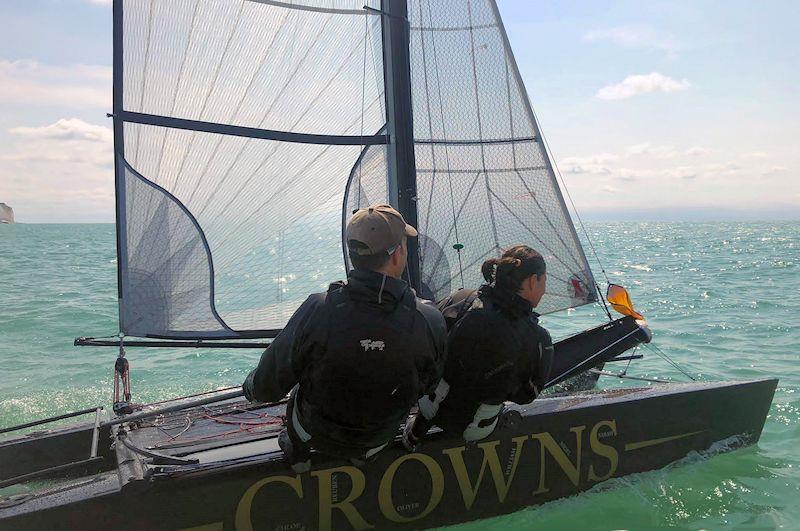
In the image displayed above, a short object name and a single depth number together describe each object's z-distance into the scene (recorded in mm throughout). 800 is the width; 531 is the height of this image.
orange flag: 3875
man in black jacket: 2162
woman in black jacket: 2639
